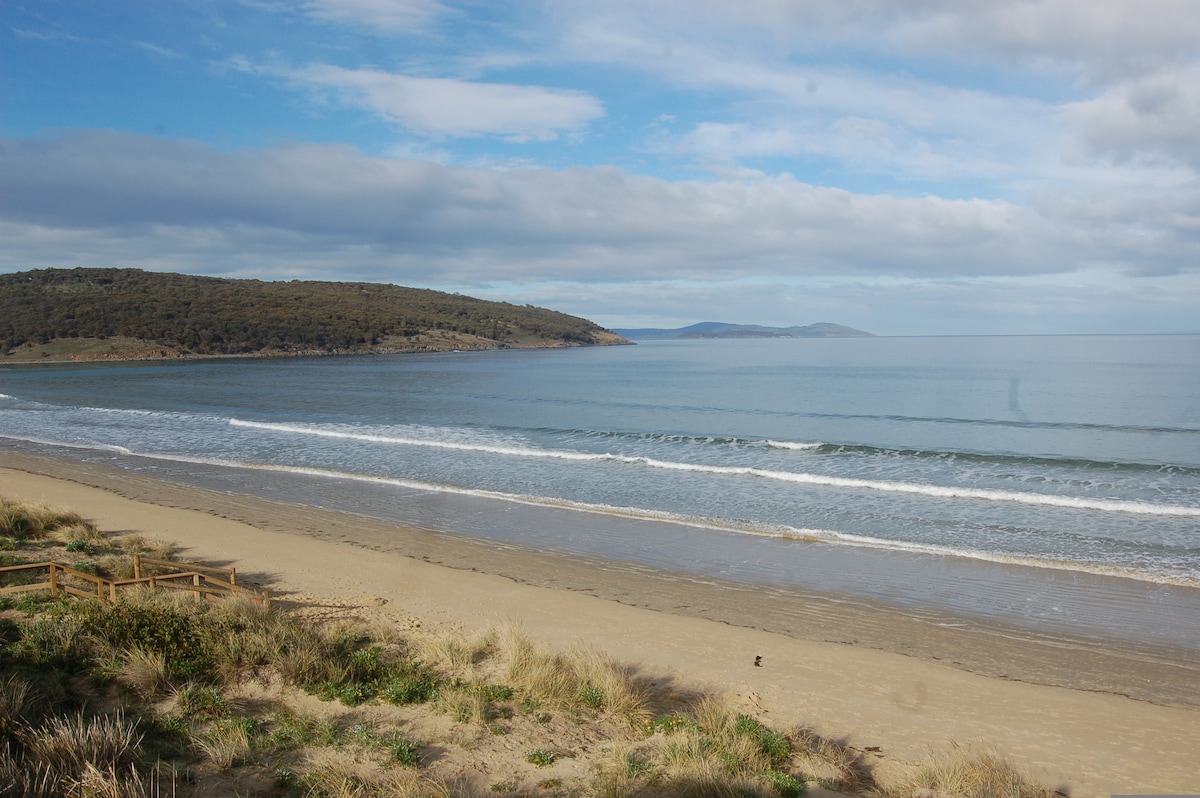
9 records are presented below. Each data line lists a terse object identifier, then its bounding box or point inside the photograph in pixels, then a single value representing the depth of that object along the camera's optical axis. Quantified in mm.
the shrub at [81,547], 12031
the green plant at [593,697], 7281
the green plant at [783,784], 5706
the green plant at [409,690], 7078
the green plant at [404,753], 5773
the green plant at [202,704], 6426
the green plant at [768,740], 6352
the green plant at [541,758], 6105
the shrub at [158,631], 7148
